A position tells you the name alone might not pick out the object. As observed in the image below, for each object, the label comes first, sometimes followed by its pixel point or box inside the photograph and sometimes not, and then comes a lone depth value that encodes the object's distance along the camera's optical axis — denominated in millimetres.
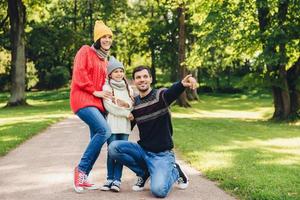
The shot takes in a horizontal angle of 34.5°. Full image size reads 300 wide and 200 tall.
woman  6652
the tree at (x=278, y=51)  19188
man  6688
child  6703
